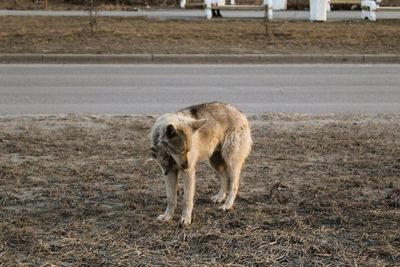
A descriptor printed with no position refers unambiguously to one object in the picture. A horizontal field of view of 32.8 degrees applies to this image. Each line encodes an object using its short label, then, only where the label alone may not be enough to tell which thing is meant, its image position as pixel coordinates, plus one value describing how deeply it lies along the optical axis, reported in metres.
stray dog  4.50
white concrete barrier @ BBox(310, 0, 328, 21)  22.66
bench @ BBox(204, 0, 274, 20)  22.86
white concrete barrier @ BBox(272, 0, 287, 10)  28.27
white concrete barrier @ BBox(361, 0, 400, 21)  23.55
